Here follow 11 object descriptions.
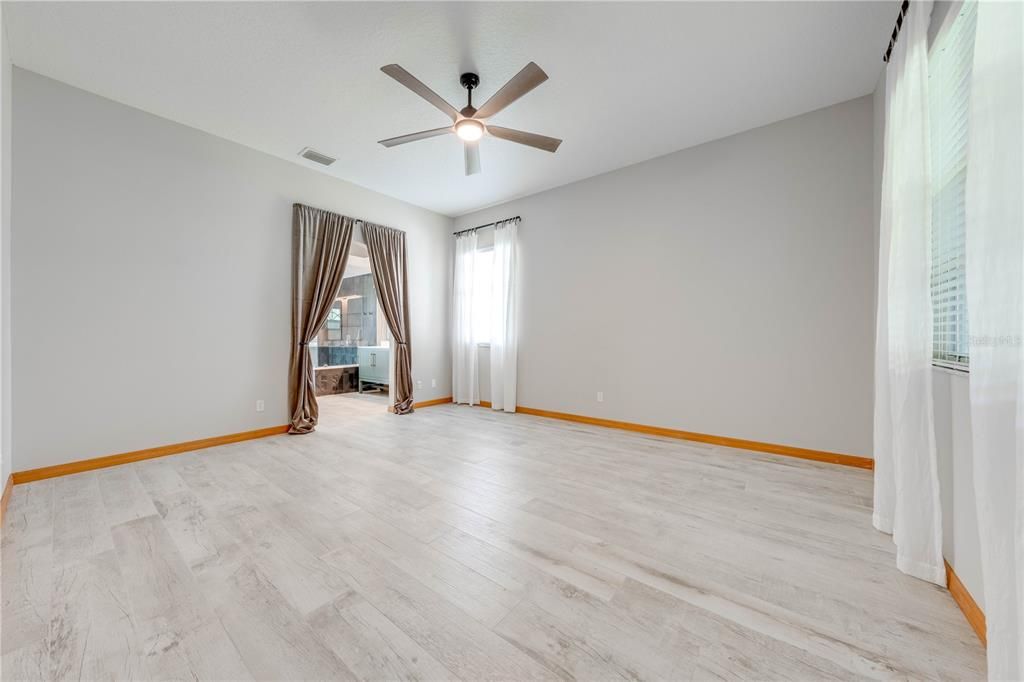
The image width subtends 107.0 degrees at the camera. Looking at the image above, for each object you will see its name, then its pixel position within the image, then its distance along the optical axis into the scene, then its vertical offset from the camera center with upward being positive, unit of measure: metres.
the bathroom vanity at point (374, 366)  6.86 -0.51
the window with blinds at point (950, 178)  1.52 +0.72
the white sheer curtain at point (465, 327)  5.70 +0.19
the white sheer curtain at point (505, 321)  5.23 +0.26
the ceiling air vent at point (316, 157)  3.86 +1.90
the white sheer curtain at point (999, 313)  0.84 +0.07
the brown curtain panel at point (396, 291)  4.94 +0.64
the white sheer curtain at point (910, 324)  1.64 +0.09
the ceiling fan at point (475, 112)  2.19 +1.52
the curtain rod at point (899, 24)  2.00 +1.79
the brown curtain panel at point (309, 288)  4.12 +0.56
